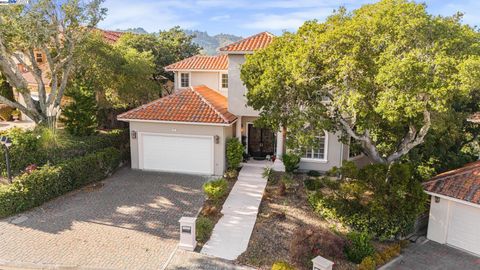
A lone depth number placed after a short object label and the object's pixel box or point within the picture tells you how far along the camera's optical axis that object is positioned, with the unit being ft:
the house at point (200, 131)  71.15
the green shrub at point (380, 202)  54.03
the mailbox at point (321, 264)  39.73
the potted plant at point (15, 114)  108.06
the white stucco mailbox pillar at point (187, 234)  45.88
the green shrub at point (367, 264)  44.72
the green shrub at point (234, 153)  71.67
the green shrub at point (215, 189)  58.03
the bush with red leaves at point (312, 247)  44.83
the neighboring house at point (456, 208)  52.47
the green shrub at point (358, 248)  46.96
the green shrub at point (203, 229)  48.49
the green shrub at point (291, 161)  70.93
